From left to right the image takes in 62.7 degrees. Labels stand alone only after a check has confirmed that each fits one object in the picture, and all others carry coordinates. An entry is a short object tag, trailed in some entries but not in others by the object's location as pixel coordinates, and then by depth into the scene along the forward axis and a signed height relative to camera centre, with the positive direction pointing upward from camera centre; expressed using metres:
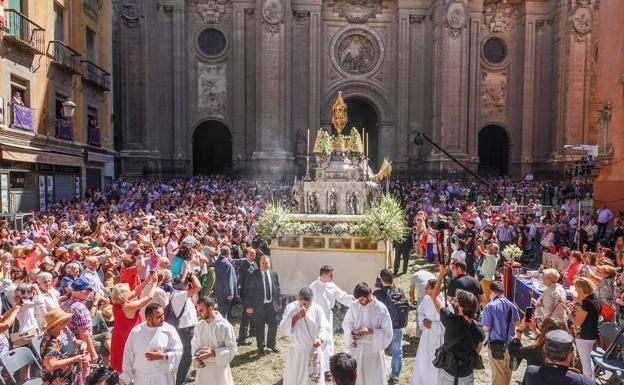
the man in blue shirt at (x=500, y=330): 6.32 -1.86
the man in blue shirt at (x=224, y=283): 9.13 -1.86
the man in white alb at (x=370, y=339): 6.22 -1.94
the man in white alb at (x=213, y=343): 5.86 -1.90
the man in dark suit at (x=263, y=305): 8.79 -2.18
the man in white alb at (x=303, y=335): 6.08 -1.89
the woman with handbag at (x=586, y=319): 6.56 -1.80
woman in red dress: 6.01 -1.66
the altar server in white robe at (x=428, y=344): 6.77 -2.21
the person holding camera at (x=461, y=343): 5.29 -1.71
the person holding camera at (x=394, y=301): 7.27 -1.74
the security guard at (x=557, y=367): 3.92 -1.47
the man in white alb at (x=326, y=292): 7.62 -1.69
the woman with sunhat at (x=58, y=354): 5.07 -1.77
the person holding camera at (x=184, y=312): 7.03 -1.85
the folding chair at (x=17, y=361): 5.19 -1.91
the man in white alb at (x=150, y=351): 5.38 -1.83
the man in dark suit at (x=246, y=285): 8.85 -1.85
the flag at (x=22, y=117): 17.86 +2.18
